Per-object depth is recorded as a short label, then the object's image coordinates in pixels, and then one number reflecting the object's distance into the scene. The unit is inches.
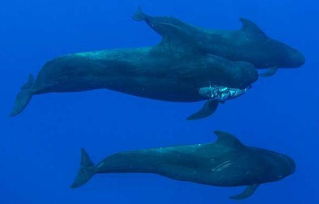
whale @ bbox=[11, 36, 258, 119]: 491.2
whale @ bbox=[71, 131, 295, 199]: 489.1
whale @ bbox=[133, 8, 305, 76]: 494.3
